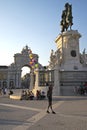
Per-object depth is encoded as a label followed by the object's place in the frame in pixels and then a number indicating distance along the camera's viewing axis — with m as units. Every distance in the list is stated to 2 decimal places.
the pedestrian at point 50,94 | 8.24
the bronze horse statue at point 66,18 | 22.47
